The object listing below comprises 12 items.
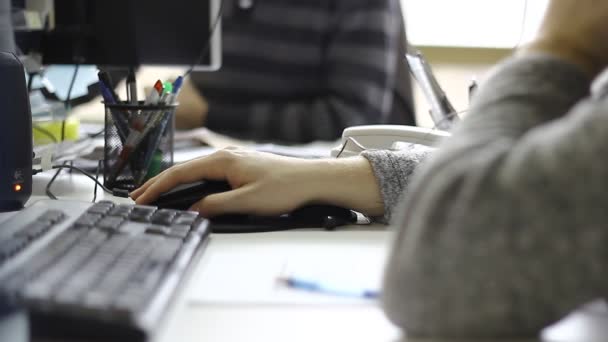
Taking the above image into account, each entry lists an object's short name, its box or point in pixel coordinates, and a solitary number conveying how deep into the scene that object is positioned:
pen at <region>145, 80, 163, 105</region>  2.23
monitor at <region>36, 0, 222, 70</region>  2.49
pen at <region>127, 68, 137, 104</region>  2.25
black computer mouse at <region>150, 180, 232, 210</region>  2.06
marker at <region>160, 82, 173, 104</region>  2.24
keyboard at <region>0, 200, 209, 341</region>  1.67
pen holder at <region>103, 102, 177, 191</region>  2.21
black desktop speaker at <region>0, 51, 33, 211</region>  2.09
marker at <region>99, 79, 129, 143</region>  2.22
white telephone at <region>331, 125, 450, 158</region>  2.26
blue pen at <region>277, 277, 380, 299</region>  1.86
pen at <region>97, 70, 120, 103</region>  2.22
